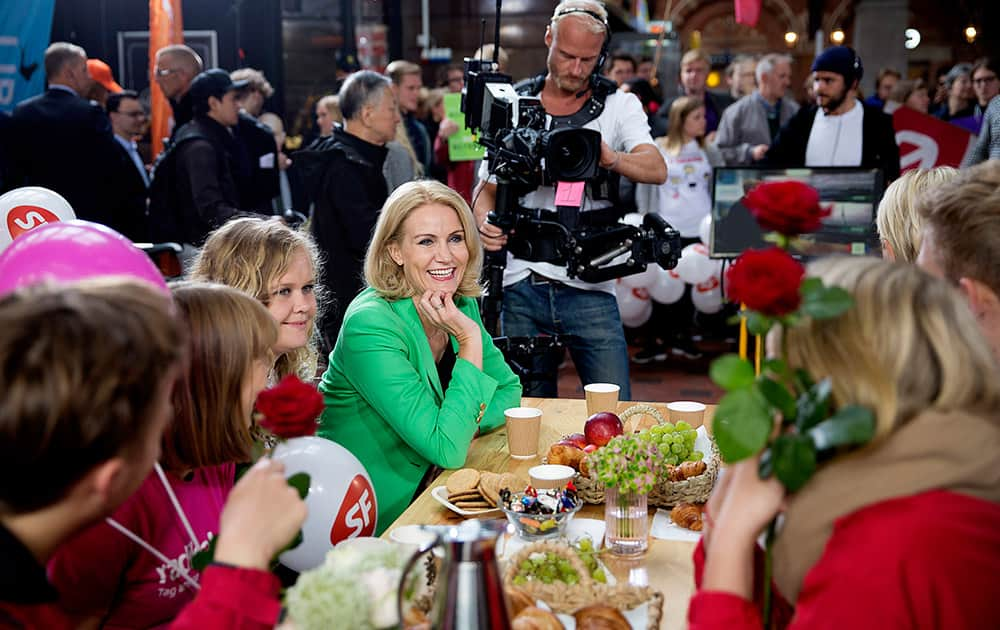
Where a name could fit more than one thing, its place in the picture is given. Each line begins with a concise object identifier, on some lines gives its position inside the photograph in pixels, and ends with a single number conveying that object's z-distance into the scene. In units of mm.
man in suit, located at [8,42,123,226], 4848
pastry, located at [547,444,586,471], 2008
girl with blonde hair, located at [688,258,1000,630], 1011
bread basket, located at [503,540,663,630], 1375
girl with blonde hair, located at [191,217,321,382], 2373
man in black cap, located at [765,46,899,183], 4672
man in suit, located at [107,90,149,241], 5125
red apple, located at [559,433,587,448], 2115
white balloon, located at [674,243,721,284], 5871
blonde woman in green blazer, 2229
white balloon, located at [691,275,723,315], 6023
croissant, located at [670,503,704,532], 1765
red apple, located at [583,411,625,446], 2080
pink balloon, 1452
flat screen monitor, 4207
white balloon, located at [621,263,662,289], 5840
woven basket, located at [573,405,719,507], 1828
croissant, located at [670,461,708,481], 1867
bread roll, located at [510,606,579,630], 1275
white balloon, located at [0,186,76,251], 2305
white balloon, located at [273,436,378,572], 1758
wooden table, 1524
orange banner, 6223
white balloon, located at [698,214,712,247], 5594
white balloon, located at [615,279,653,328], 6000
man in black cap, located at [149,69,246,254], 4332
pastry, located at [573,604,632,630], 1310
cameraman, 3117
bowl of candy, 1691
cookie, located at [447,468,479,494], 1884
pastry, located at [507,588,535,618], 1355
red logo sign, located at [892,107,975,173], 6254
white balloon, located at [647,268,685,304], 5977
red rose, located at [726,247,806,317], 970
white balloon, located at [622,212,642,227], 5698
